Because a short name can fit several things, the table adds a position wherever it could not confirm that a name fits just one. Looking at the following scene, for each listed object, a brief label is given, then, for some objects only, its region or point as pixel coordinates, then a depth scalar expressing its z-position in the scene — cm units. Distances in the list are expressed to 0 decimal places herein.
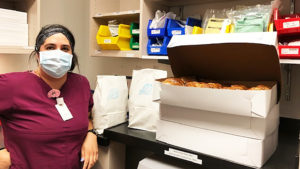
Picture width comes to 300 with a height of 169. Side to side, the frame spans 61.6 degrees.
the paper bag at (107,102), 159
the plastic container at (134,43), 190
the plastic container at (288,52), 122
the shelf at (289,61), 123
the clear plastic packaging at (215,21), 146
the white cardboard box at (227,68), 102
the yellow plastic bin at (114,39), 189
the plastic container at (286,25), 122
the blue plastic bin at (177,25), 162
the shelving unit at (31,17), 171
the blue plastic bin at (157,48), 169
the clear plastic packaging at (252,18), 132
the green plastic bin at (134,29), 188
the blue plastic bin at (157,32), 170
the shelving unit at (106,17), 195
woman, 125
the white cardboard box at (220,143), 106
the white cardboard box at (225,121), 106
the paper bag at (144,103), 155
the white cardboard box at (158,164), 133
